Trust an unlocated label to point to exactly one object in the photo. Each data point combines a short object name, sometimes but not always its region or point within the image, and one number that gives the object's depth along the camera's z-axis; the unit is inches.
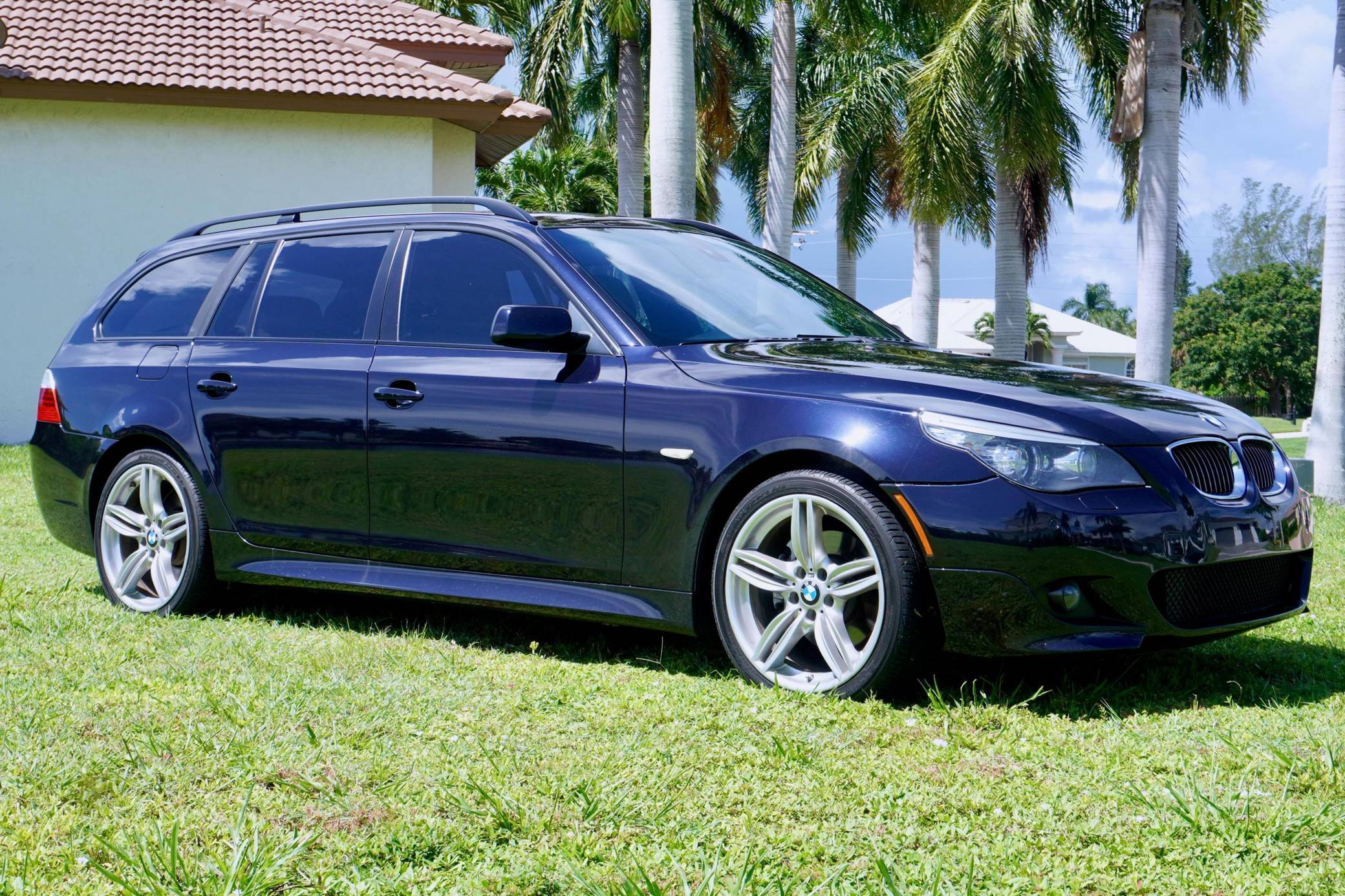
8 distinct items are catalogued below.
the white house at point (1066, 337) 2977.4
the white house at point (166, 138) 649.6
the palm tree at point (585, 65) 1042.1
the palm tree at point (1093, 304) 6235.2
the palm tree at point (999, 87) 818.8
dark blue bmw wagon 158.2
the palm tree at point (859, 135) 1252.5
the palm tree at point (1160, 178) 682.8
